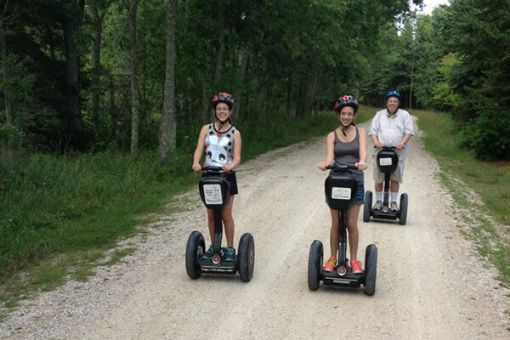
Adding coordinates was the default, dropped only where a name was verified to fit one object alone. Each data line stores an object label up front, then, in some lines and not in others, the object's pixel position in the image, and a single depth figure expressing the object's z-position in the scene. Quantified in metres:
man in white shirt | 9.09
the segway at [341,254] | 5.83
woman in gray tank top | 5.97
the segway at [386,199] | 9.20
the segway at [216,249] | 6.22
